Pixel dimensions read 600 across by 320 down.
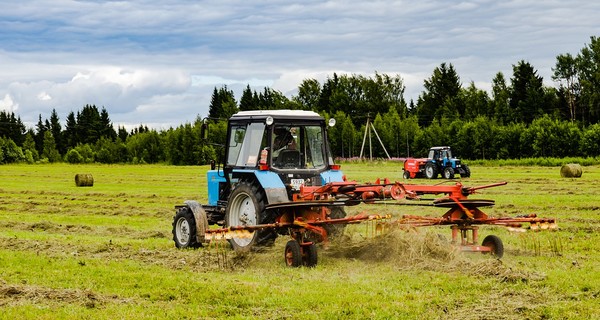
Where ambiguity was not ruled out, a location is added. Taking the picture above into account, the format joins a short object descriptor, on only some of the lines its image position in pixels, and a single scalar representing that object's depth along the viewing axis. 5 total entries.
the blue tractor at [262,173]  13.55
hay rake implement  12.38
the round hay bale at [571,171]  40.56
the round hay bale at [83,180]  40.94
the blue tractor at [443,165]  44.72
